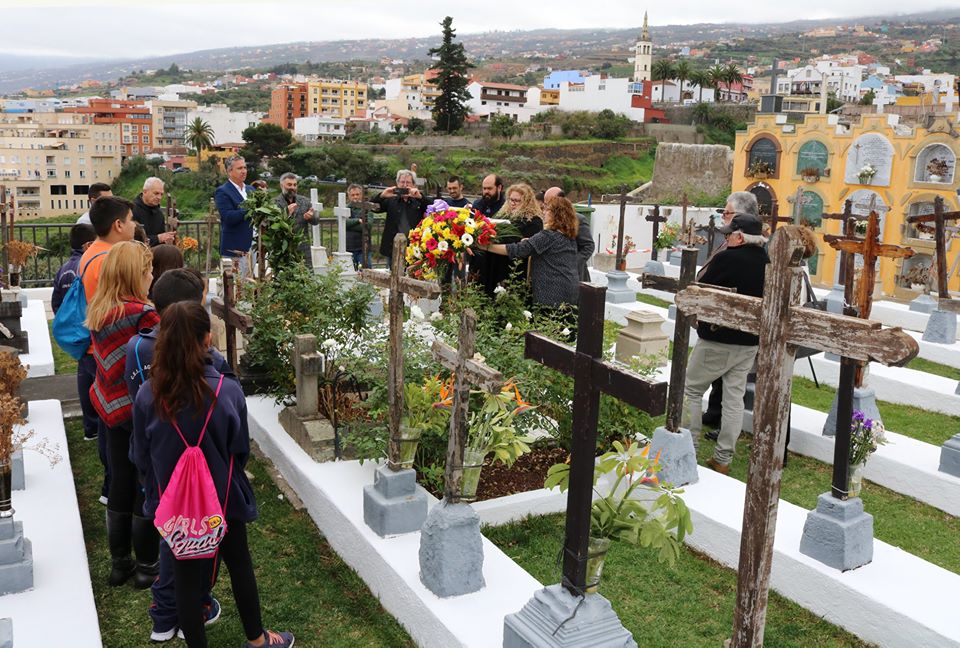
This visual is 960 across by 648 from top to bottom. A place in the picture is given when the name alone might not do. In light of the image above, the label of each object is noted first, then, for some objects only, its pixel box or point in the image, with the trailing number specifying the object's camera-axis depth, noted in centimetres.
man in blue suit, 745
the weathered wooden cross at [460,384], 339
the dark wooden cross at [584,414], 286
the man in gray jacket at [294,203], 818
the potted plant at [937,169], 2111
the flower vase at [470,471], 368
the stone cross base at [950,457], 549
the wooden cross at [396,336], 419
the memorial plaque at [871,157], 2214
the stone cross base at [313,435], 524
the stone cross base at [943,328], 949
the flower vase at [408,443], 424
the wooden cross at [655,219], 1563
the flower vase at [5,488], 360
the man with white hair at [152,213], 705
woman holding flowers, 614
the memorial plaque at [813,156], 2362
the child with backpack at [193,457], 298
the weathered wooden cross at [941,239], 902
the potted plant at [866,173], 2235
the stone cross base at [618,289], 1170
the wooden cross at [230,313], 556
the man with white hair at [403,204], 931
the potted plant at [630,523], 302
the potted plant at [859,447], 430
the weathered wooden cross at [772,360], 253
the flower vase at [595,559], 299
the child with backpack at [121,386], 370
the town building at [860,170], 2133
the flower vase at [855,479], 422
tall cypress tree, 5828
